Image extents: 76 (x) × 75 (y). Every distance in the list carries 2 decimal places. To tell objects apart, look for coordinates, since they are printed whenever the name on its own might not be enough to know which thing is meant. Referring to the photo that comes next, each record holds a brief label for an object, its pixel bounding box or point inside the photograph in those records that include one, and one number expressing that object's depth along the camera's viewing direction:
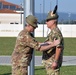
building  105.82
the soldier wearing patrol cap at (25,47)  9.60
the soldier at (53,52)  9.73
